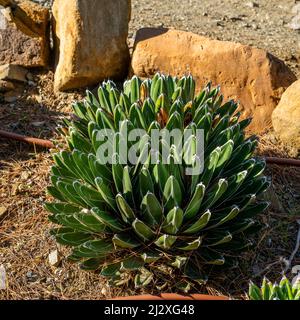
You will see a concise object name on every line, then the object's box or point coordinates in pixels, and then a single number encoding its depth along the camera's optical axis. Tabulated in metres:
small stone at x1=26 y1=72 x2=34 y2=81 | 4.22
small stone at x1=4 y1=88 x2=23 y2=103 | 4.12
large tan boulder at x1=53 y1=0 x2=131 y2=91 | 3.96
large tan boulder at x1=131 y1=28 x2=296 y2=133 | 3.95
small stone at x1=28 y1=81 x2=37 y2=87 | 4.20
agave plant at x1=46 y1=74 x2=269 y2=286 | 2.64
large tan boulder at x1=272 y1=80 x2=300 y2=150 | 3.72
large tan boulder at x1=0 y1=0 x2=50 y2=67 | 4.19
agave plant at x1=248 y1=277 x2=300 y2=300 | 2.30
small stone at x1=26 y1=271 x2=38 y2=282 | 2.98
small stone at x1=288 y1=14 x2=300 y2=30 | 5.34
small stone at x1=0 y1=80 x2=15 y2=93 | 4.09
